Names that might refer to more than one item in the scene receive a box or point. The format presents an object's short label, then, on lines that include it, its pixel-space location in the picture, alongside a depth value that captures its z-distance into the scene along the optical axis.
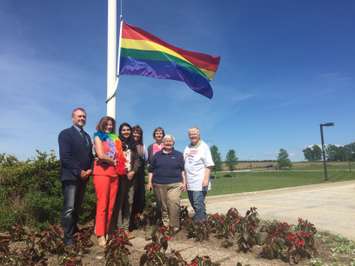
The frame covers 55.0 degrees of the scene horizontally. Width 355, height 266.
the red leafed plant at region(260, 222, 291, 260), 4.38
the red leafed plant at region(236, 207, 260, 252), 4.75
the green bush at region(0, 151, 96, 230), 5.71
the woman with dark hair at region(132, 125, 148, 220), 5.80
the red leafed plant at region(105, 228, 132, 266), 3.58
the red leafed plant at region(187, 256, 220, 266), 3.40
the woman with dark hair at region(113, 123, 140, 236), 5.48
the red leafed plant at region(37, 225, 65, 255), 4.20
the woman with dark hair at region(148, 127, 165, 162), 6.22
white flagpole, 5.95
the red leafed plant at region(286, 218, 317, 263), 4.35
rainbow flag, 6.66
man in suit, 4.62
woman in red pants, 4.91
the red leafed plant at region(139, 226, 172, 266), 3.43
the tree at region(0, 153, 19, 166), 6.90
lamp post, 20.52
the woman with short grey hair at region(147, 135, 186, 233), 5.79
